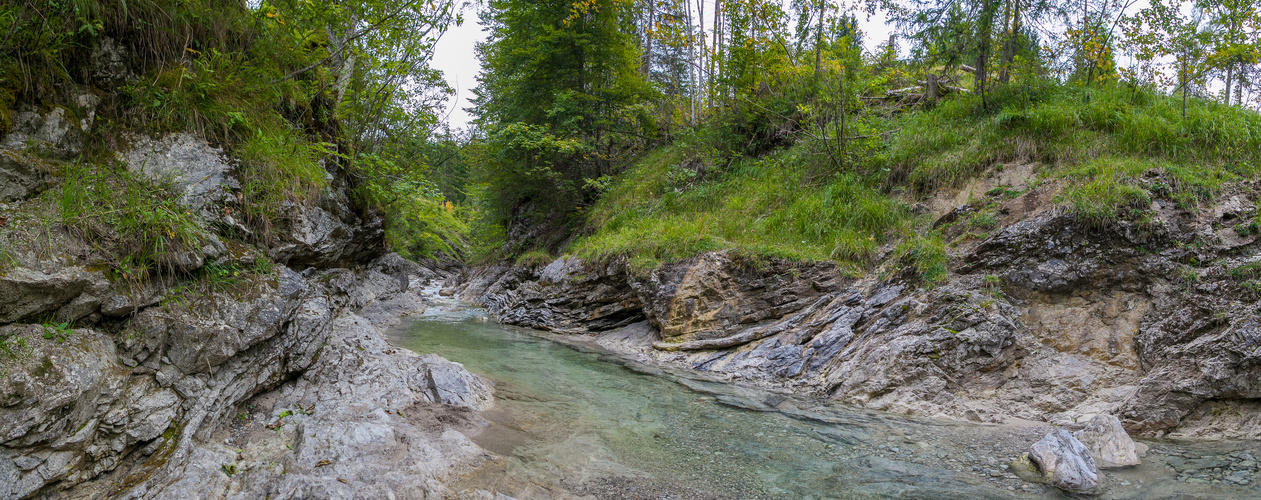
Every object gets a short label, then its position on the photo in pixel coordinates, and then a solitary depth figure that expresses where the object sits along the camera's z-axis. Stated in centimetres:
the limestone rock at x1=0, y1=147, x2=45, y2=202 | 347
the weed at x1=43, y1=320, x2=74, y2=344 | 318
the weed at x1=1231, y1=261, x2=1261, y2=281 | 567
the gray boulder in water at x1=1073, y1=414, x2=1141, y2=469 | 448
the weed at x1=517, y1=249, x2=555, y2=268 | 1669
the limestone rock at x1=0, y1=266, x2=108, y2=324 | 305
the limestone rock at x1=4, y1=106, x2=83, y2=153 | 374
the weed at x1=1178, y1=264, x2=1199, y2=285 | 607
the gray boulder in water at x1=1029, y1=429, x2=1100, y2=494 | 404
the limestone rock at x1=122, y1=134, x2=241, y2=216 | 438
